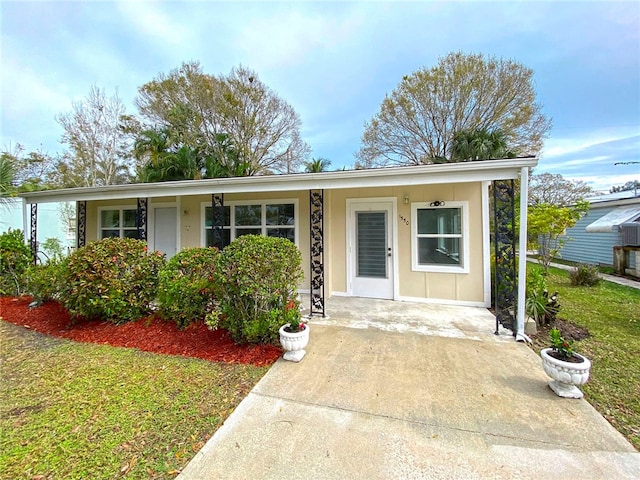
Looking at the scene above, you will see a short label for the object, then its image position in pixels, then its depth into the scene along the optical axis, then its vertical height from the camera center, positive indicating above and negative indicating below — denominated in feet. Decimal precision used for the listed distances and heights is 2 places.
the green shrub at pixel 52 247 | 24.40 -0.09
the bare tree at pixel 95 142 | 52.85 +20.98
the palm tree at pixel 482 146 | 33.17 +11.74
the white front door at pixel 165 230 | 24.98 +1.37
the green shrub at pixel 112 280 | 13.71 -1.79
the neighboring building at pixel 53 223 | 33.91 +2.99
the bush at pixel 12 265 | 21.54 -1.46
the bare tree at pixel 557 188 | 64.49 +12.47
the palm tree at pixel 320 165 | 43.09 +12.96
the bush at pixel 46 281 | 15.84 -2.14
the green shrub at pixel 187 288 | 13.42 -2.11
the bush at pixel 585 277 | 25.29 -3.37
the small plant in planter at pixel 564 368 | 8.48 -3.99
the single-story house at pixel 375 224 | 14.98 +1.37
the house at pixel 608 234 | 30.37 +0.85
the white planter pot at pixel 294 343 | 11.02 -4.03
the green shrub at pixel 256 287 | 11.51 -1.84
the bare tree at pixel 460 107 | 43.78 +23.06
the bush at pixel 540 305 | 14.78 -3.47
